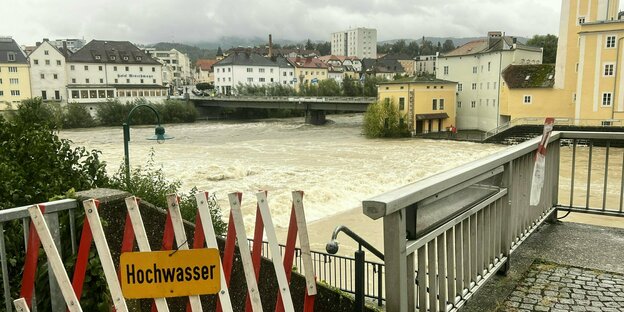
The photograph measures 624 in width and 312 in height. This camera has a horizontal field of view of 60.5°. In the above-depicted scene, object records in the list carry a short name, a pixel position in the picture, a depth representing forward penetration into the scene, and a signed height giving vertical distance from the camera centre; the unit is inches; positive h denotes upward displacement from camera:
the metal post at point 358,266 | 129.3 -44.1
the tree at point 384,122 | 2276.1 -140.1
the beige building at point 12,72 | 3314.5 +118.6
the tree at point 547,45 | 3299.7 +272.3
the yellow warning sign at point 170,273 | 102.3 -35.3
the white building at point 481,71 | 2402.8 +84.3
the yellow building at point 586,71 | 1892.2 +64.7
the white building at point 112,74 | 3634.4 +122.3
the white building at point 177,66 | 6627.5 +328.6
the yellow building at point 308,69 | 5231.3 +209.6
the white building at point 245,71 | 4645.7 +164.8
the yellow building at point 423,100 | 2384.4 -48.6
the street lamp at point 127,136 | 455.0 -45.9
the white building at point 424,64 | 6688.0 +310.7
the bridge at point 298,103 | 2783.0 -76.3
